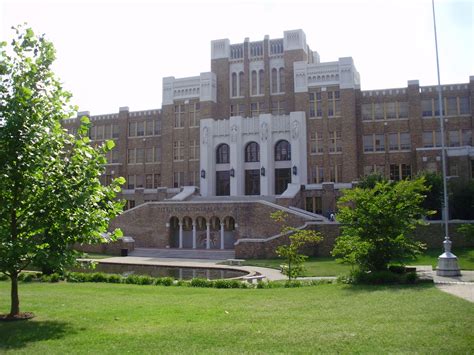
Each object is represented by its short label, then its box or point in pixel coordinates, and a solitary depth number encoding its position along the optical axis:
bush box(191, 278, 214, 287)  20.50
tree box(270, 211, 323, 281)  21.06
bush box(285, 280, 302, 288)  19.28
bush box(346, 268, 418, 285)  18.11
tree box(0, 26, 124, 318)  11.06
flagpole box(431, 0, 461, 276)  20.20
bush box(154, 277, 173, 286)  21.23
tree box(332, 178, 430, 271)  19.31
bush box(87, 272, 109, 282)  22.56
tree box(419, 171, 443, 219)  35.56
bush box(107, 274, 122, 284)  22.31
